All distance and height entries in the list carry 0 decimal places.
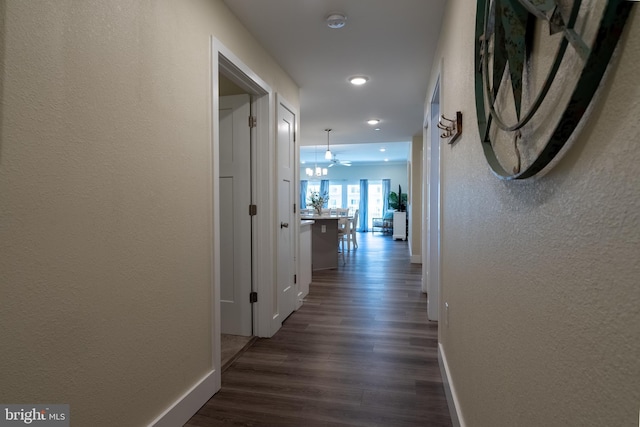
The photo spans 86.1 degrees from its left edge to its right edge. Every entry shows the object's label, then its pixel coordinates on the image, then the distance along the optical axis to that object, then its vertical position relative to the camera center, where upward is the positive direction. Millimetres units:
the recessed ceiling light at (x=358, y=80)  3367 +1246
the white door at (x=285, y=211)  3094 -61
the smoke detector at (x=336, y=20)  2248 +1229
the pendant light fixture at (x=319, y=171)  9619 +934
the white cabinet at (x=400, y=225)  10547 -663
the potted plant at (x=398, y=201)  11852 +106
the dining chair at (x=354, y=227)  8461 -581
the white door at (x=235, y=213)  2875 -72
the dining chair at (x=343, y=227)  7338 -519
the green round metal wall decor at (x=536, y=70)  478 +247
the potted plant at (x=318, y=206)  6953 -37
